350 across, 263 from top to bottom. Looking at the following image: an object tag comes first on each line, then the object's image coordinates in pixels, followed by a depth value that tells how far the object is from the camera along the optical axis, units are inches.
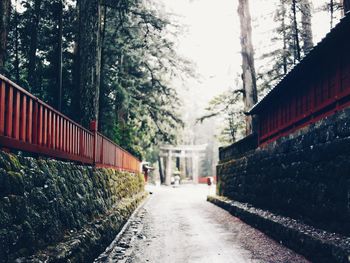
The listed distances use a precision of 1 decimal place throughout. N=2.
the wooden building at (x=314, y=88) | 265.9
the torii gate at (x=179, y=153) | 1563.7
